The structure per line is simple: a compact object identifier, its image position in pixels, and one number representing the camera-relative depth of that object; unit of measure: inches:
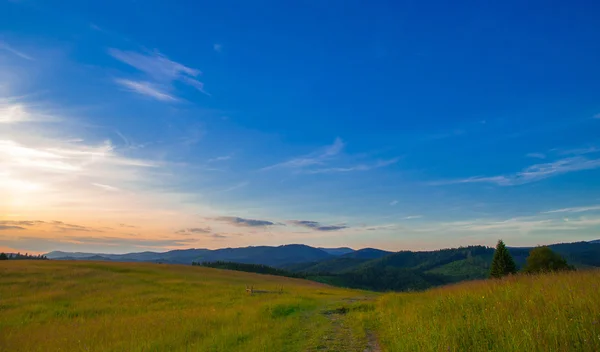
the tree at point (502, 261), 1800.0
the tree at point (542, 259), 1574.8
